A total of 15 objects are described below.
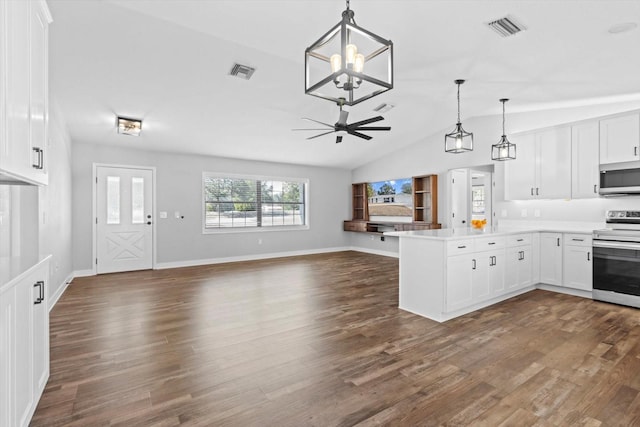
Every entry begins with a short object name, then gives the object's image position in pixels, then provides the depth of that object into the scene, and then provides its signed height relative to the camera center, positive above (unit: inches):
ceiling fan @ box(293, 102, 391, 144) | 154.3 +42.2
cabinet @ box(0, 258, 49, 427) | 57.2 -28.5
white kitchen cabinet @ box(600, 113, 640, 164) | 162.1 +38.1
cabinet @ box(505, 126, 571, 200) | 189.3 +28.1
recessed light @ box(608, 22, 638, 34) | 105.3 +62.1
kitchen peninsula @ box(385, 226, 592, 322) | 138.8 -27.5
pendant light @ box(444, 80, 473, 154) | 160.6 +38.4
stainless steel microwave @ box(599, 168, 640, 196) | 161.5 +15.5
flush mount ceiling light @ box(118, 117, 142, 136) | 193.3 +52.7
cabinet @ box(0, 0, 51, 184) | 53.9 +24.1
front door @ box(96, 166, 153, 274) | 240.4 -5.9
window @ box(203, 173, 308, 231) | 289.6 +9.6
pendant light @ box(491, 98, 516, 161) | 181.9 +35.9
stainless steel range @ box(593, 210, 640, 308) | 154.7 -24.5
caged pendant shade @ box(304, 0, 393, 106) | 68.5 +36.9
